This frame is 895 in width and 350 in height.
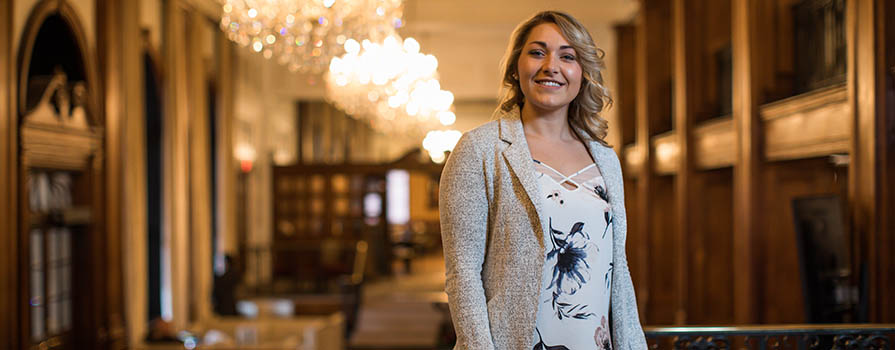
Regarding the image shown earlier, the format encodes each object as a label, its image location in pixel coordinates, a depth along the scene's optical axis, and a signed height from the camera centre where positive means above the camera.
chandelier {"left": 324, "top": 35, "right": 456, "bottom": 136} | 9.34 +1.19
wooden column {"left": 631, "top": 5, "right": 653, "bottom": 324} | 10.81 +0.41
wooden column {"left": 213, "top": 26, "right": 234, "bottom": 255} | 12.93 +0.66
